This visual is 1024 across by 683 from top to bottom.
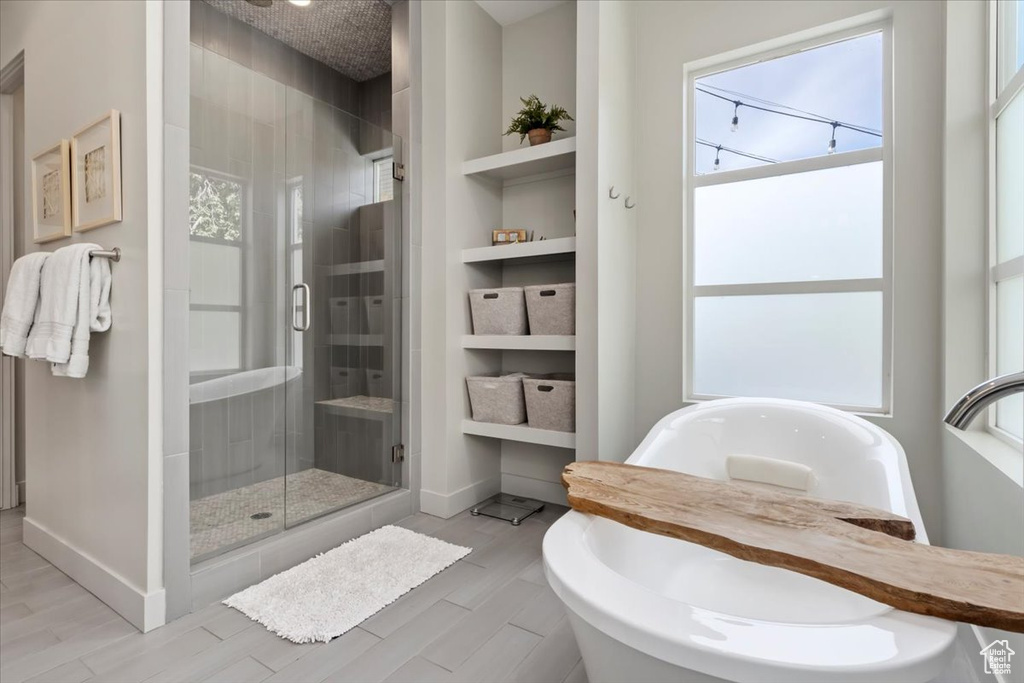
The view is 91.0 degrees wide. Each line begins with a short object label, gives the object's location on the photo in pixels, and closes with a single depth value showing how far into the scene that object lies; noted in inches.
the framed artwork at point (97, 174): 65.7
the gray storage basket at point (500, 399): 99.4
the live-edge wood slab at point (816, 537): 29.3
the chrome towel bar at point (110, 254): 66.7
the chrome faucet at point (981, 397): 23.1
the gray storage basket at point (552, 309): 92.0
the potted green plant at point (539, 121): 99.3
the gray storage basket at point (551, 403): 92.7
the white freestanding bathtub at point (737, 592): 26.6
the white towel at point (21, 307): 69.8
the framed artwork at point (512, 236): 103.3
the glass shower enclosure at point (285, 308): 71.0
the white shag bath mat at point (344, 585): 63.1
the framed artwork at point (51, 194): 74.9
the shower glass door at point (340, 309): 82.4
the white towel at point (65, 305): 65.5
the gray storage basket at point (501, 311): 98.5
